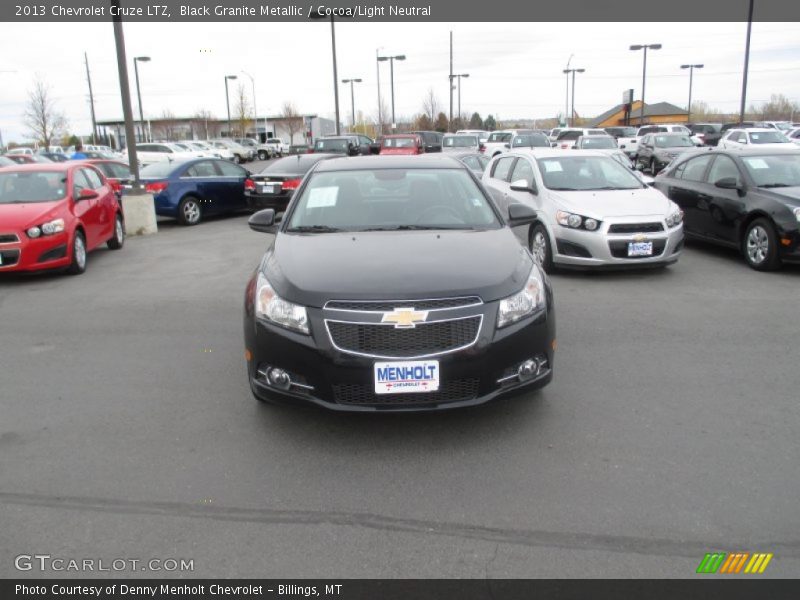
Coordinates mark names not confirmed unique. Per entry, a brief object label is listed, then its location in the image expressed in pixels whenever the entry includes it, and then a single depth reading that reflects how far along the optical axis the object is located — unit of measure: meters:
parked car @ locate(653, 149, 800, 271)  8.55
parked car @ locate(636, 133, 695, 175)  24.80
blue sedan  15.05
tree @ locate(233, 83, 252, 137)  70.82
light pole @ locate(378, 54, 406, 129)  49.03
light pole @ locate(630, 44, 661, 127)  48.75
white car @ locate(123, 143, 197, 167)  33.44
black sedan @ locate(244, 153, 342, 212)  15.34
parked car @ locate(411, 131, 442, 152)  31.38
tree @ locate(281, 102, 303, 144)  78.50
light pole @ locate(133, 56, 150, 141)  40.66
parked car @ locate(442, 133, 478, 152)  27.38
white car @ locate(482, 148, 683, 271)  8.44
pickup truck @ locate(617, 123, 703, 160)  34.10
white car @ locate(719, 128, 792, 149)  24.89
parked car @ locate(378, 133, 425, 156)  25.14
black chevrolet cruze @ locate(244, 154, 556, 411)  3.76
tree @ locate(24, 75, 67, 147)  52.72
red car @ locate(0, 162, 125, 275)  8.77
